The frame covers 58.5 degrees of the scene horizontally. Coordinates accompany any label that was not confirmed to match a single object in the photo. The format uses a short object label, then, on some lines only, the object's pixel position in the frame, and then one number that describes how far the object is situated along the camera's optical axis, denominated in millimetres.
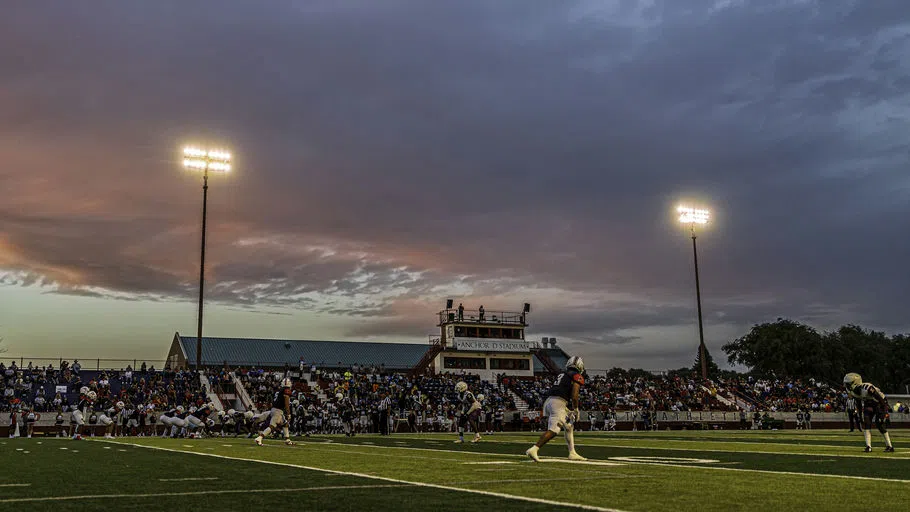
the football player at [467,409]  25203
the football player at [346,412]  36781
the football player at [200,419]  30889
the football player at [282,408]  21141
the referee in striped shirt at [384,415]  36188
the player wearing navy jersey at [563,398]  13047
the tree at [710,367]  124925
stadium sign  68562
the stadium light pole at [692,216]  54562
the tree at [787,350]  94875
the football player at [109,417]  33594
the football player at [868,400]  17328
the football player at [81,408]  28631
